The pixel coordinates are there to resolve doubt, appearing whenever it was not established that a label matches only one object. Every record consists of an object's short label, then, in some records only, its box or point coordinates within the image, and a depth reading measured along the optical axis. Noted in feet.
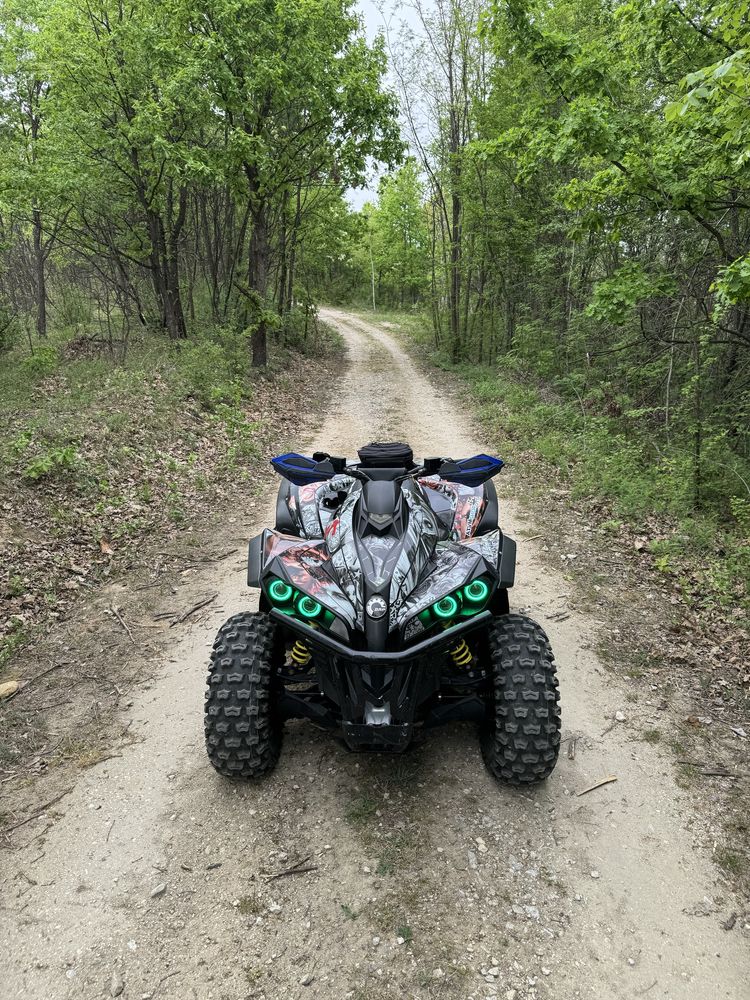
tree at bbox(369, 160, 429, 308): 122.31
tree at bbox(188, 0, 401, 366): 35.12
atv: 8.66
